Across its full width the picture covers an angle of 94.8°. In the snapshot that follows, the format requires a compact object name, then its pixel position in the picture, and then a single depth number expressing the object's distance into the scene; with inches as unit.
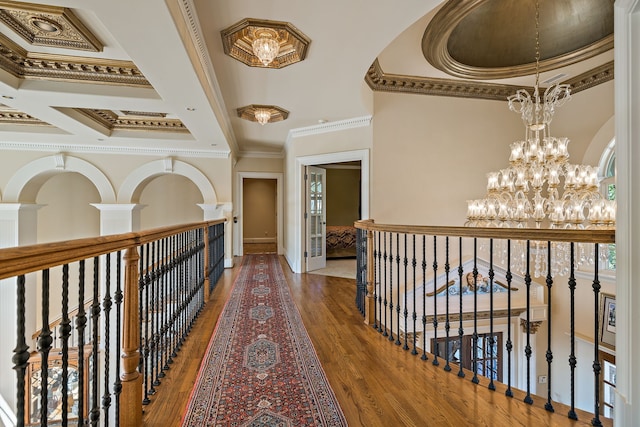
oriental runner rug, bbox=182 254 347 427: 61.6
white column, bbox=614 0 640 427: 48.4
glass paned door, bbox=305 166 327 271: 211.9
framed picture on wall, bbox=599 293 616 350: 158.7
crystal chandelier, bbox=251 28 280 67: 97.2
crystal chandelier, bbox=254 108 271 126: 165.3
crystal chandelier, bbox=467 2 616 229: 117.0
